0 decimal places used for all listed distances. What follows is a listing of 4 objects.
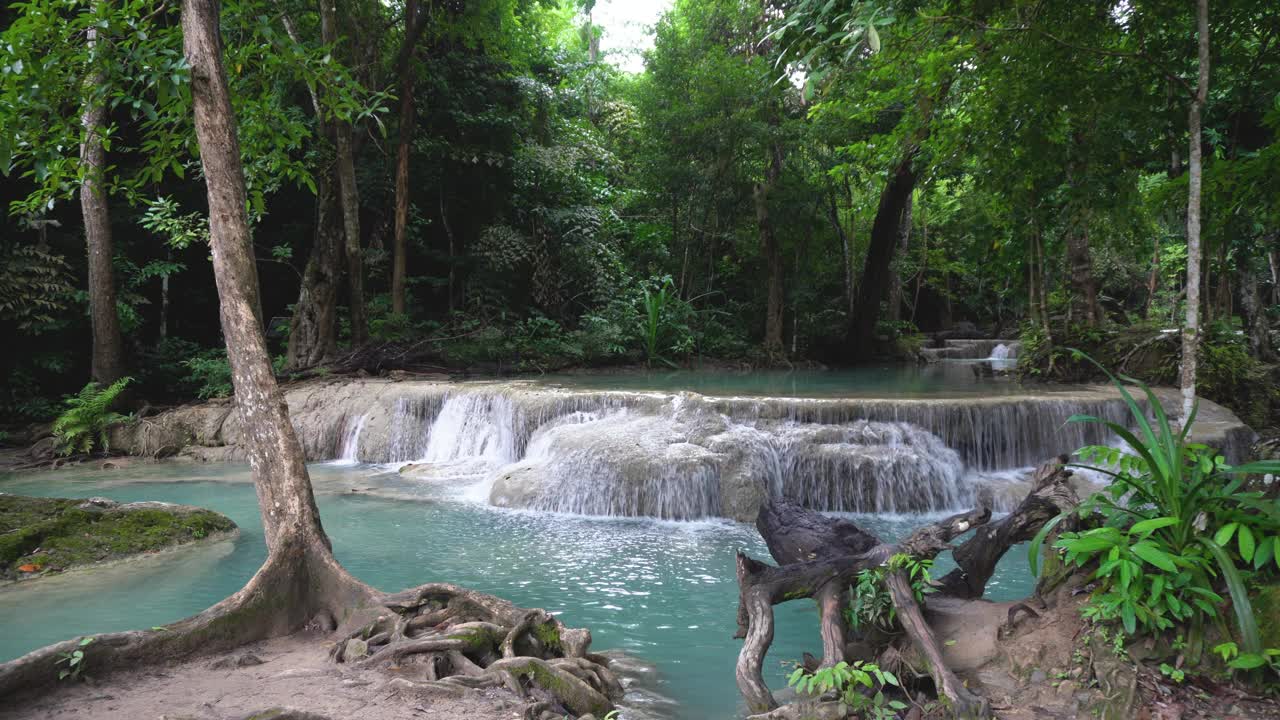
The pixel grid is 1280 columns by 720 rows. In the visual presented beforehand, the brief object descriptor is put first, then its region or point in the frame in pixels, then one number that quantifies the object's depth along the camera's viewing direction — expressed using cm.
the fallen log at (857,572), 328
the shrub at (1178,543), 274
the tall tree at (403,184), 1468
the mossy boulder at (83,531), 583
